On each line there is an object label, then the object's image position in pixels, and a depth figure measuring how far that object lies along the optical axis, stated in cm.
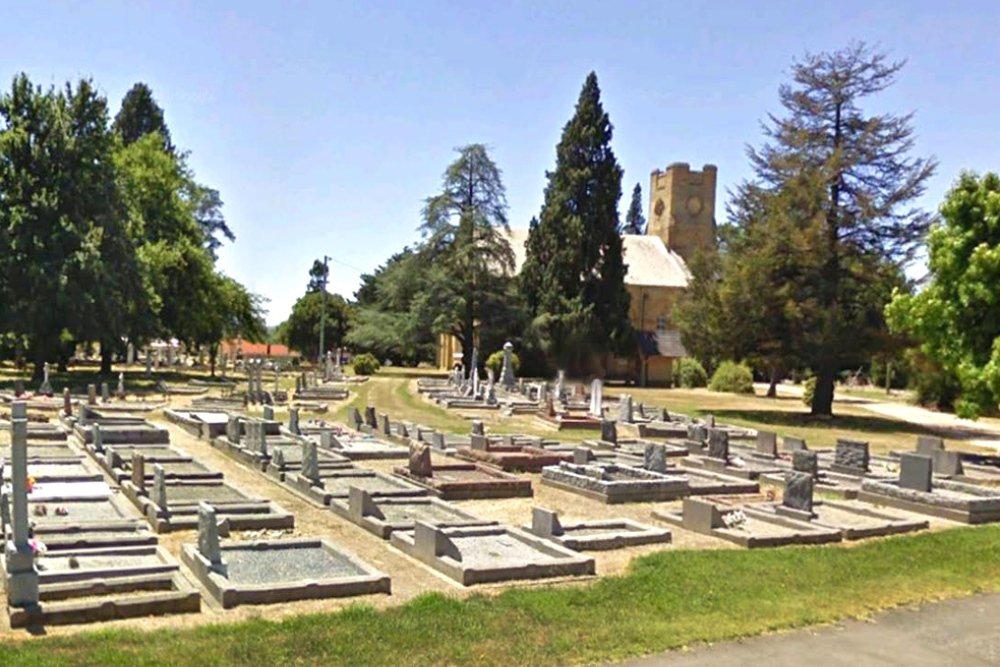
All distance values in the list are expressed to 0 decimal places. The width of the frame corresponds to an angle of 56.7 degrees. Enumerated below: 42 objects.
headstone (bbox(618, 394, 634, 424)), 3095
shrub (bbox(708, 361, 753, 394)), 5631
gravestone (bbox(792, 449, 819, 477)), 1848
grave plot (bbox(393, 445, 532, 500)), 1589
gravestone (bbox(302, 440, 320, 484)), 1551
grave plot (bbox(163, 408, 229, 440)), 2274
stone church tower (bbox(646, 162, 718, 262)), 8262
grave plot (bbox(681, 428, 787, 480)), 1959
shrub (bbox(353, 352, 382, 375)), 6206
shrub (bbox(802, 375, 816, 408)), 4522
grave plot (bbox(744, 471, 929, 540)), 1374
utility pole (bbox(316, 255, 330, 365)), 5617
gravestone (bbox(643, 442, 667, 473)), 1816
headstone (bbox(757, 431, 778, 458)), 2308
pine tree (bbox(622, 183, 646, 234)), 10181
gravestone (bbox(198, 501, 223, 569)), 983
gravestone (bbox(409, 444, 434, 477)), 1683
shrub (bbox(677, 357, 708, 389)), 6147
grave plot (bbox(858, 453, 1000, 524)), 1534
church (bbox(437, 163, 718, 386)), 6247
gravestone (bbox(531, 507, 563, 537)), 1202
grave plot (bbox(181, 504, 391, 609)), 899
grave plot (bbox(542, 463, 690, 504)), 1627
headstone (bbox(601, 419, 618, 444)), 2412
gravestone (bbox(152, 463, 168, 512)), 1278
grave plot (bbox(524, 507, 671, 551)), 1198
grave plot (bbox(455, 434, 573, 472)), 1945
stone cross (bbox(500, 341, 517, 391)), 4506
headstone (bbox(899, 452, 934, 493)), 1645
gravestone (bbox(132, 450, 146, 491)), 1422
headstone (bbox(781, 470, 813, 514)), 1436
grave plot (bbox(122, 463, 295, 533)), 1242
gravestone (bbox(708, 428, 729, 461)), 2114
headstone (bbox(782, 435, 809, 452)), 2306
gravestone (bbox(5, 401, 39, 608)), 816
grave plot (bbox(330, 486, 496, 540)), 1252
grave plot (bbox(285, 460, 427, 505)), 1493
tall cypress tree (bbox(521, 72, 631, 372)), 5612
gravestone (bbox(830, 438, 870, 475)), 2041
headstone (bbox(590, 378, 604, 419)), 3319
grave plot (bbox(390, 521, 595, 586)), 1016
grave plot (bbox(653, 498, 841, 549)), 1266
